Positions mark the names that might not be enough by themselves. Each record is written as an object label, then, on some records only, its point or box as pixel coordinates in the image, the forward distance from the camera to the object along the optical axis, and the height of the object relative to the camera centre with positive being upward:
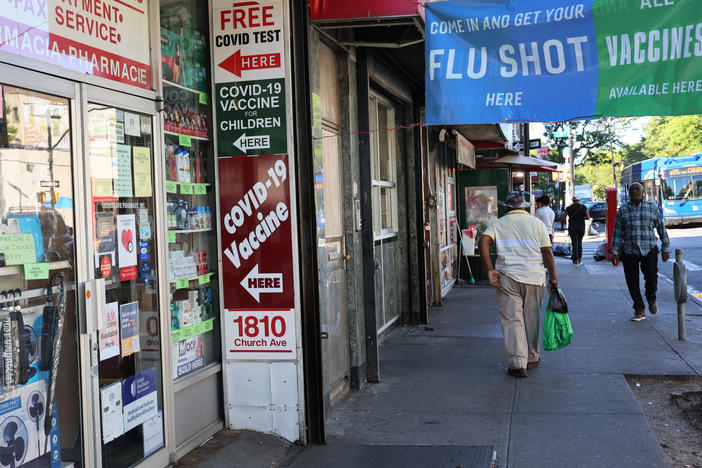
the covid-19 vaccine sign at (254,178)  4.96 +0.31
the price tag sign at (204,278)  5.02 -0.39
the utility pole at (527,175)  20.32 +1.25
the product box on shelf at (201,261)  5.02 -0.27
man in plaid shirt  9.40 -0.42
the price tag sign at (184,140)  4.82 +0.58
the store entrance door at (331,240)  5.86 -0.18
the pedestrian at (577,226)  17.73 -0.36
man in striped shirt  7.00 -0.59
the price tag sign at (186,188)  4.81 +0.25
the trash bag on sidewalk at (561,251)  20.91 -1.15
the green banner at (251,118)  4.96 +0.74
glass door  3.87 -0.29
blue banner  4.77 +1.05
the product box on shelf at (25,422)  3.19 -0.90
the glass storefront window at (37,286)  3.21 -0.28
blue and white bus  32.12 +0.97
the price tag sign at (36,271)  3.33 -0.20
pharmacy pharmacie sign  3.29 +1.01
